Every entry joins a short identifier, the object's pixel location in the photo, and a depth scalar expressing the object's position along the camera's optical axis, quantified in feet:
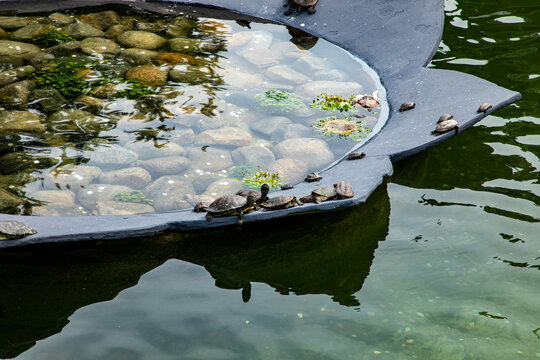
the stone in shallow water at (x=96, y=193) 30.53
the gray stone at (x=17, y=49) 47.78
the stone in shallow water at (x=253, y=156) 34.09
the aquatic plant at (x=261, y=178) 31.71
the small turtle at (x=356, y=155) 31.12
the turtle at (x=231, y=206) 25.27
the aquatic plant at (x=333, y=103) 39.99
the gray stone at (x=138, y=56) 46.96
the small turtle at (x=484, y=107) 31.20
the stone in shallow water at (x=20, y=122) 37.04
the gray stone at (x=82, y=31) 51.29
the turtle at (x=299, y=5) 51.25
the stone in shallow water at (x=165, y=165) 33.24
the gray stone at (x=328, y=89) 41.98
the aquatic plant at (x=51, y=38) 49.85
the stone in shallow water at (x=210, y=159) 33.91
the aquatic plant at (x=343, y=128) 36.78
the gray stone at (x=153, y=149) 35.06
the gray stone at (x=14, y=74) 43.04
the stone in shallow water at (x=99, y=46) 48.65
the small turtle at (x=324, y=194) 25.99
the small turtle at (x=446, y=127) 30.58
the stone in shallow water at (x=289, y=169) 32.60
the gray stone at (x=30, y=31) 50.65
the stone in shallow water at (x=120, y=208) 29.48
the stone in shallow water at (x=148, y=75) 43.98
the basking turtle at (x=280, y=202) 25.41
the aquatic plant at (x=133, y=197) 30.53
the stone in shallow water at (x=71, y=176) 32.09
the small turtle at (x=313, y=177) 29.85
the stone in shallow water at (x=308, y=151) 34.12
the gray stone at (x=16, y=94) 40.06
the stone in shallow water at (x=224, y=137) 36.28
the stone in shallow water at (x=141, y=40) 49.55
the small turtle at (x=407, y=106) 36.19
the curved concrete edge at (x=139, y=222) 23.86
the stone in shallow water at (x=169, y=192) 30.14
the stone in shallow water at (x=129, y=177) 32.17
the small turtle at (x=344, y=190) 25.69
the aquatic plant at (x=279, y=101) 40.11
